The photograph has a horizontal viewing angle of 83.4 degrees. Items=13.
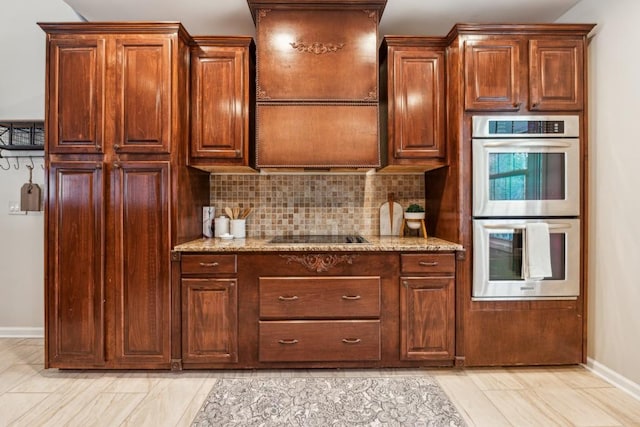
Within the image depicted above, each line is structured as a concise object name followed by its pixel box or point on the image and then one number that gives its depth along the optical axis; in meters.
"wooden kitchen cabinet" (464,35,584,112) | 2.48
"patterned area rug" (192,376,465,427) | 1.94
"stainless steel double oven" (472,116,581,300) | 2.47
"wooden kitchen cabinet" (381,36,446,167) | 2.64
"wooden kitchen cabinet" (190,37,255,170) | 2.62
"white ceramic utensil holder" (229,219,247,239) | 2.98
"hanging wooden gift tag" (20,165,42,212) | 3.01
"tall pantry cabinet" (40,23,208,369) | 2.41
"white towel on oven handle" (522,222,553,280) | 2.44
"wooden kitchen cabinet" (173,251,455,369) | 2.43
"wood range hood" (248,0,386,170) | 2.58
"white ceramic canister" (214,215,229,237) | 2.96
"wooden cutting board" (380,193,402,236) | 3.16
